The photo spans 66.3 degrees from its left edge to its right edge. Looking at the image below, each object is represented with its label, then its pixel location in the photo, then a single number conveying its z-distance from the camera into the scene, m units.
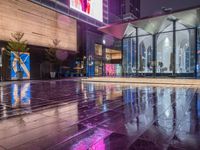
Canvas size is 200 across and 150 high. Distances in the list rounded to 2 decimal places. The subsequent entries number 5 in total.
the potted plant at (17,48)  10.38
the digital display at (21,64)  11.09
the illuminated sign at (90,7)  15.79
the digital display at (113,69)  21.37
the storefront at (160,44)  10.70
